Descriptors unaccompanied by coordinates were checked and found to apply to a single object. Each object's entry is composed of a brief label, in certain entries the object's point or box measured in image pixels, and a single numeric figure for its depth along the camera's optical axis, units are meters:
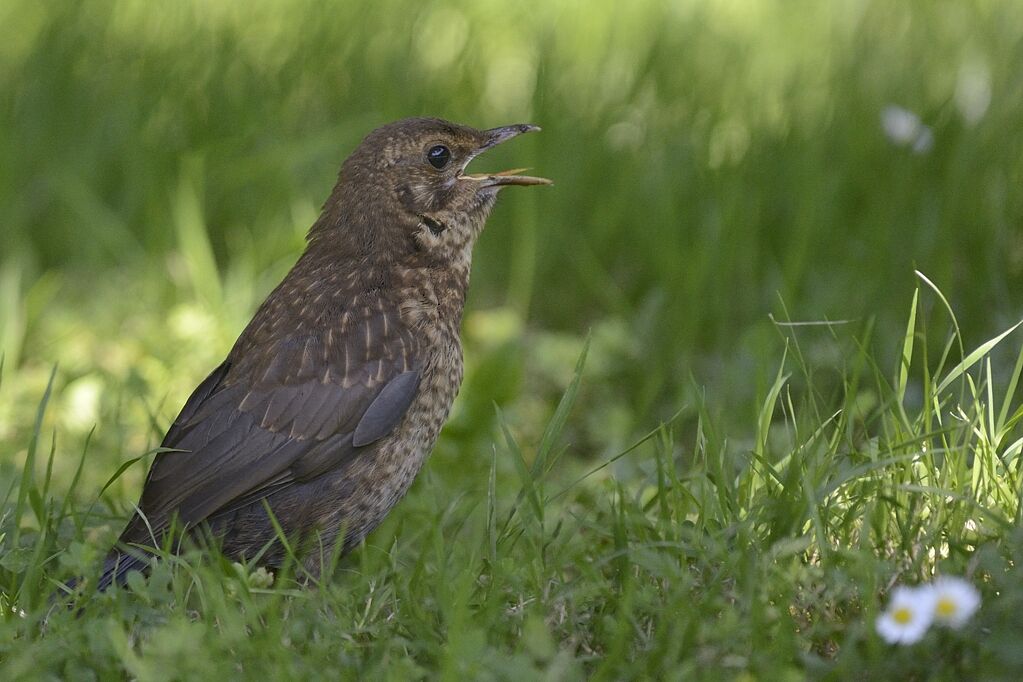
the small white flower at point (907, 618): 5.52
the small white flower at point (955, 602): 5.60
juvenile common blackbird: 7.70
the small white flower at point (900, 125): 11.47
